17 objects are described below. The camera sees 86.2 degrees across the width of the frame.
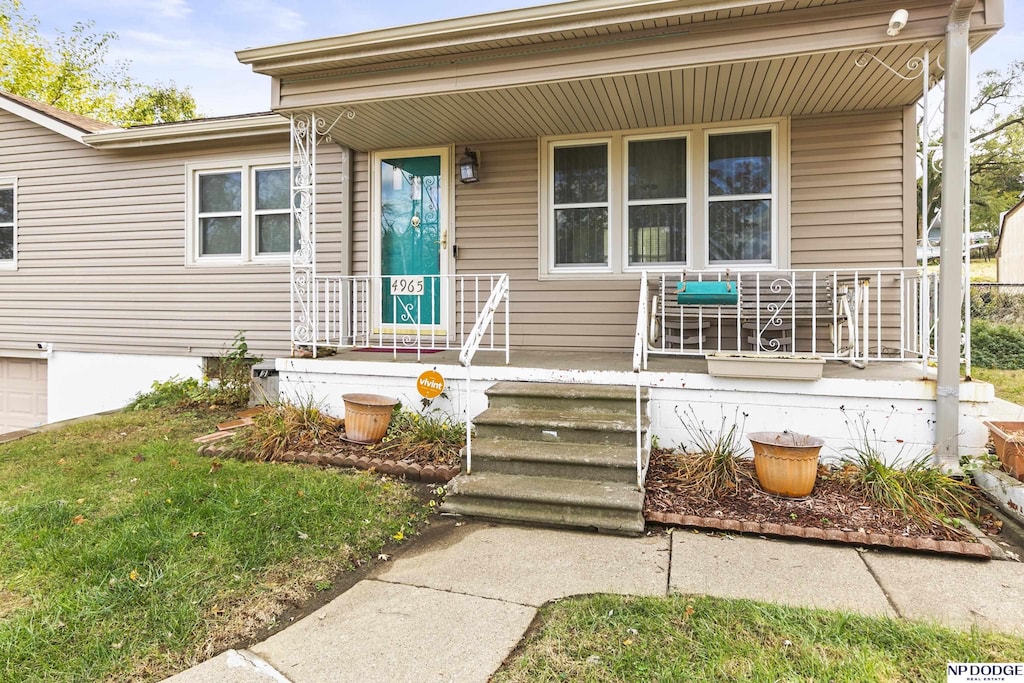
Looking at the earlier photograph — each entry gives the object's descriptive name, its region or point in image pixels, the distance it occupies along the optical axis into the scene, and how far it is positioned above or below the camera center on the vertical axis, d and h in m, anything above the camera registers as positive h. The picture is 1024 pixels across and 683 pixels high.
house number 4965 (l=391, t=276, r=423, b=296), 6.16 +0.57
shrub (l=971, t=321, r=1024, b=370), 9.09 -0.13
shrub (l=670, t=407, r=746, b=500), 3.52 -0.83
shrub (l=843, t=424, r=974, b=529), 3.11 -0.91
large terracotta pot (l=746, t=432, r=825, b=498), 3.29 -0.77
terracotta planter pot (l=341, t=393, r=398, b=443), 4.32 -0.66
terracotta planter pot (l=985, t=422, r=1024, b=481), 3.23 -0.64
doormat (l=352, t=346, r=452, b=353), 5.62 -0.15
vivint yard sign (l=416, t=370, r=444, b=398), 4.28 -0.38
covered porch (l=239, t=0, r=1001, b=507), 3.79 +1.35
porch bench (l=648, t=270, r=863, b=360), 4.79 +0.21
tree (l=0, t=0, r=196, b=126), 16.34 +8.76
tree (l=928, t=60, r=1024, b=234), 20.14 +7.25
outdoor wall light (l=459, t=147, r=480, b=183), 5.73 +1.78
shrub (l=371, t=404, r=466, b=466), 4.08 -0.80
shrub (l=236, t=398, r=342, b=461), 4.36 -0.80
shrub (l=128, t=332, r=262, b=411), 6.23 -0.64
